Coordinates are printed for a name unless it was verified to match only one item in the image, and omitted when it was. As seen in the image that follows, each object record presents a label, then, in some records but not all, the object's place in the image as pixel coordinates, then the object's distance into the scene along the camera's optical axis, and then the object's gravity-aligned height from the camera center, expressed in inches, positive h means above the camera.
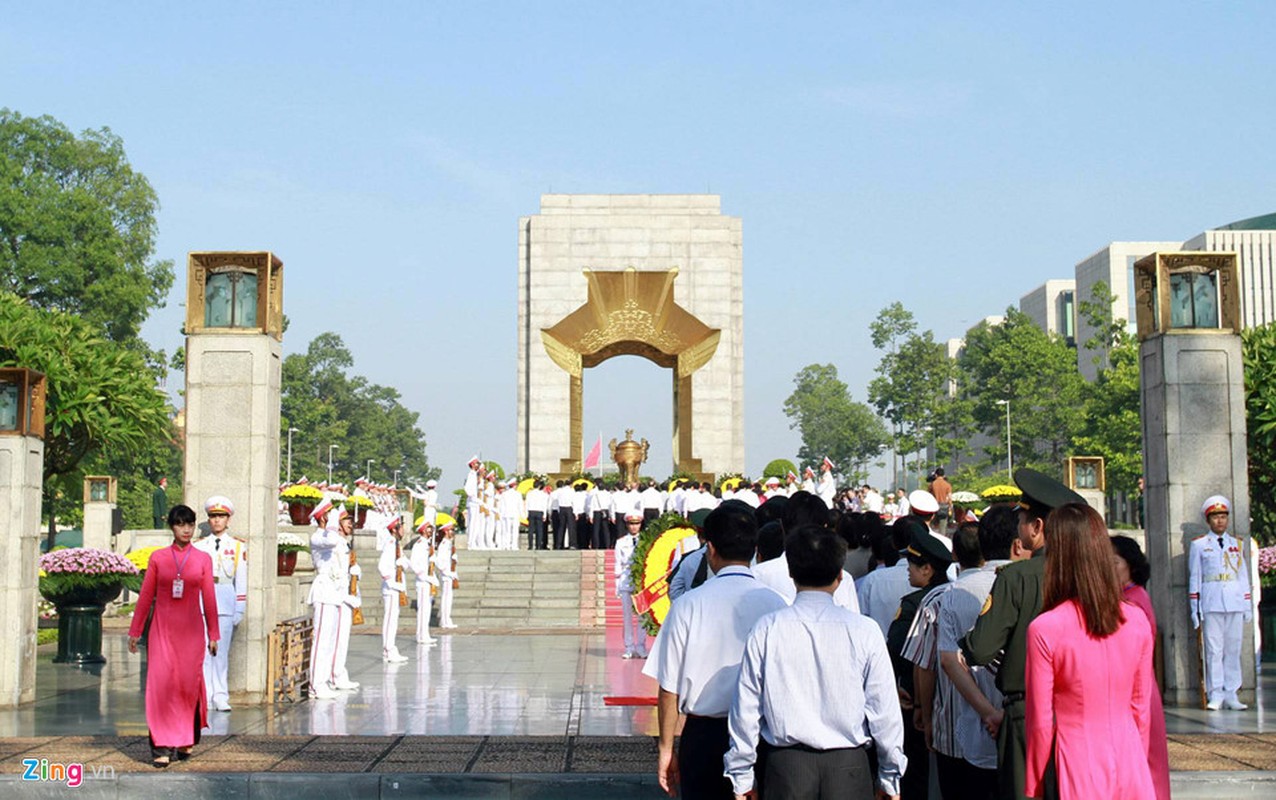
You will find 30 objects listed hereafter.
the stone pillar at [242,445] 440.1 +16.4
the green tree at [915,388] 2336.4 +188.8
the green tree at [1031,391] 2212.1 +175.3
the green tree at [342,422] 3070.9 +186.2
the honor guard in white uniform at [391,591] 567.8 -41.1
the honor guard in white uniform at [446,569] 692.7 -38.6
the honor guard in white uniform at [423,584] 645.3 -43.5
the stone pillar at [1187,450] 435.2 +15.2
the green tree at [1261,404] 639.8 +44.1
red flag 1756.9 +50.2
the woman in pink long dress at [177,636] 309.3 -33.8
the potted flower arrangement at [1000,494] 1087.1 +1.8
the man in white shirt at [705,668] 186.2 -23.8
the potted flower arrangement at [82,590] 556.7 -40.0
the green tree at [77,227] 1718.8 +346.4
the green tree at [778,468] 1441.9 +30.8
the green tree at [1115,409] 1769.2 +119.4
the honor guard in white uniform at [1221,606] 414.9 -33.7
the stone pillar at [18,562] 438.9 -22.4
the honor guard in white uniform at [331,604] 454.3 -37.3
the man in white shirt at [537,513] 1085.1 -14.2
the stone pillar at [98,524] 960.9 -21.3
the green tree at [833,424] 3292.3 +189.3
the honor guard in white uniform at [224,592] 411.5 -30.0
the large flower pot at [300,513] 1078.9 -14.6
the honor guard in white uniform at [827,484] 1075.9 +9.6
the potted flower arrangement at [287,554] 770.2 -34.7
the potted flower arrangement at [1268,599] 558.9 -42.3
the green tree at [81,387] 752.3 +61.7
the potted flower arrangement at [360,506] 1132.5 -9.6
